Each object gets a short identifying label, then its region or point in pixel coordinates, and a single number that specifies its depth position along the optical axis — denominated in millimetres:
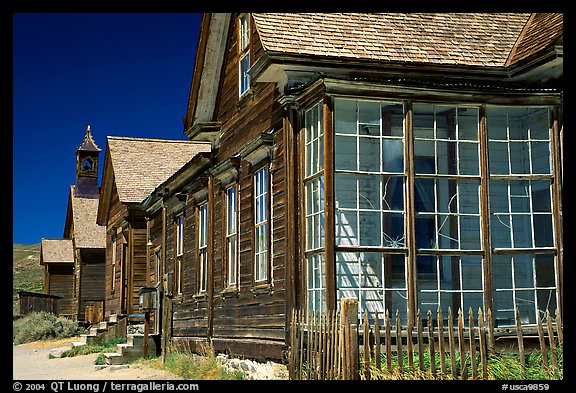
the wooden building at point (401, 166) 11891
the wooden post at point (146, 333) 19172
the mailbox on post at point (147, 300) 18938
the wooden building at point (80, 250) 40438
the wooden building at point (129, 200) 26609
